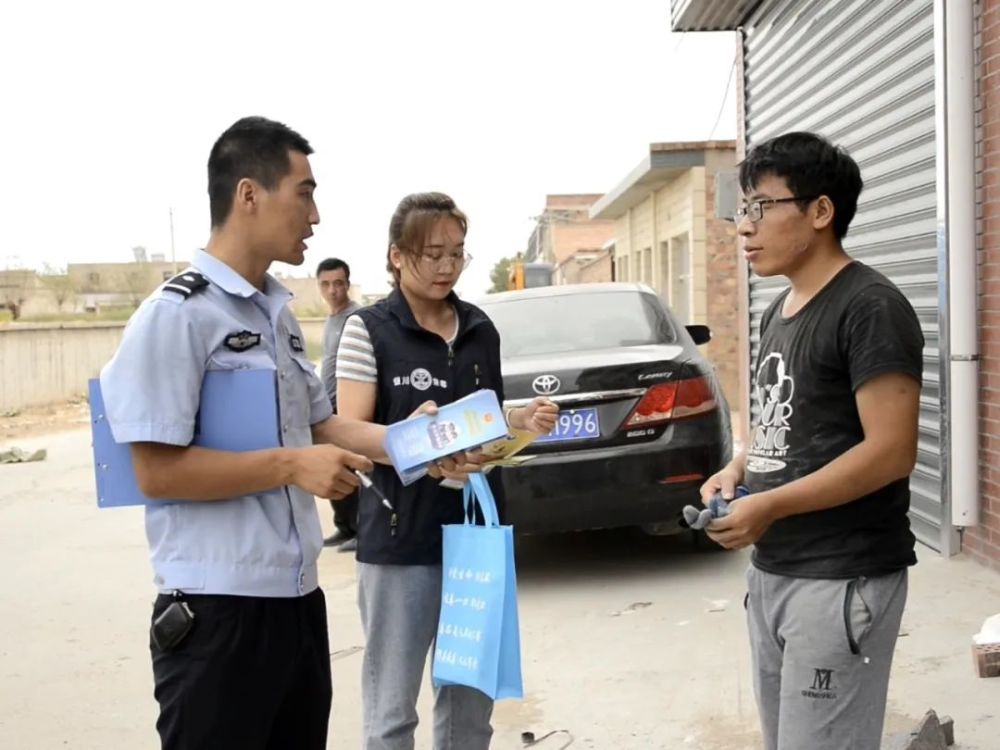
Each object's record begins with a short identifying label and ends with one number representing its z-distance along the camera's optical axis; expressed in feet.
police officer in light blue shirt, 7.23
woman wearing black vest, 10.13
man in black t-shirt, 7.57
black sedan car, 19.85
